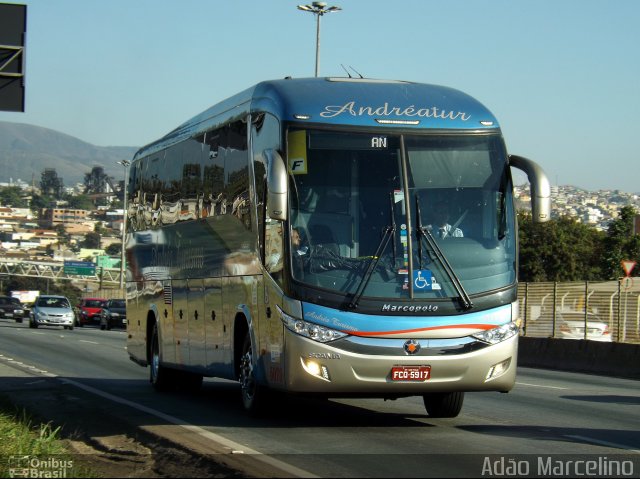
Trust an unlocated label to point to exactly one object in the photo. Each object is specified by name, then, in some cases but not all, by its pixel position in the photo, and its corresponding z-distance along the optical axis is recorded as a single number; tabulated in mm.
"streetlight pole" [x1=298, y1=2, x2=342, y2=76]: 44062
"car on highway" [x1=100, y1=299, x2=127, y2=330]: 58094
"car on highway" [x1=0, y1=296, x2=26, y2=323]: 72056
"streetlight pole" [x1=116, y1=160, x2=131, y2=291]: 75562
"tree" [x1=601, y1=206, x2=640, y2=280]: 68875
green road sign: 121500
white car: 29844
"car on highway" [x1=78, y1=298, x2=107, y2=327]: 64562
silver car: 53469
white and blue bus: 11859
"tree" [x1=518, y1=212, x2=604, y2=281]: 80625
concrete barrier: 25547
